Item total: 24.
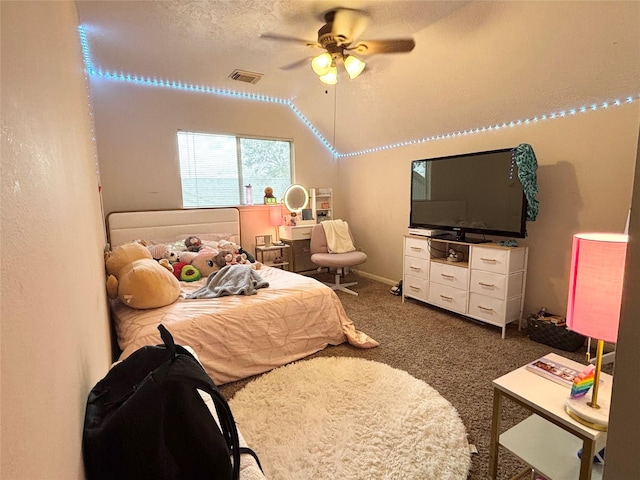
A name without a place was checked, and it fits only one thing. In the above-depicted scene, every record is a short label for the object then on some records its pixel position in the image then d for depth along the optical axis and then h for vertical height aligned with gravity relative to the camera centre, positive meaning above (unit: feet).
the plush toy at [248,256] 11.65 -2.04
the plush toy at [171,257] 10.59 -1.83
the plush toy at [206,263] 10.49 -2.02
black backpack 2.36 -1.77
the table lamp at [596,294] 3.29 -1.02
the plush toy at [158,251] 10.66 -1.65
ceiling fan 7.43 +3.70
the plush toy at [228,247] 11.15 -1.63
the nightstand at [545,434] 3.62 -3.10
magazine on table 4.51 -2.51
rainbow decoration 3.98 -2.29
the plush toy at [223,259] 10.60 -1.92
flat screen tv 9.49 +0.07
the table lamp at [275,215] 14.98 -0.70
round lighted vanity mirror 15.34 +0.07
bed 6.86 -2.84
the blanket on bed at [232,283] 8.30 -2.23
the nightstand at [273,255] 14.65 -2.60
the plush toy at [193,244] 11.68 -1.58
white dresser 9.53 -2.56
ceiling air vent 11.36 +4.42
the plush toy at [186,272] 10.05 -2.24
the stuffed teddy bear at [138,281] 7.12 -1.79
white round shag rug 4.99 -4.05
